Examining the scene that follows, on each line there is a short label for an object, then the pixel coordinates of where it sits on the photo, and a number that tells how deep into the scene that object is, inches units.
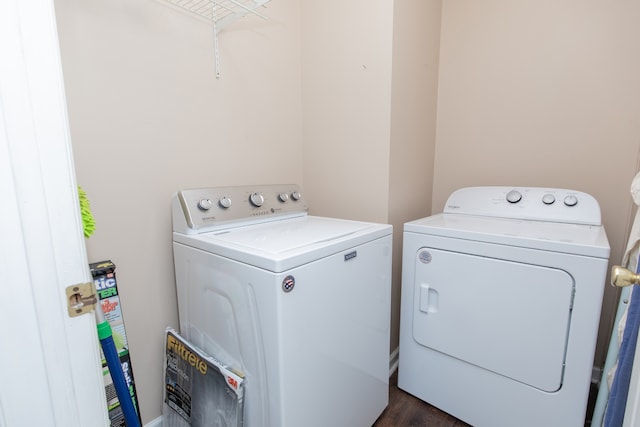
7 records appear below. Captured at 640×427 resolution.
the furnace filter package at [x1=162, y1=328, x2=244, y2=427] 41.3
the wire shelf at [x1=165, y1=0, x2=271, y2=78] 50.6
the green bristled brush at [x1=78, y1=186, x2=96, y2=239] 29.6
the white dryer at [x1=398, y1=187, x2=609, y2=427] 44.6
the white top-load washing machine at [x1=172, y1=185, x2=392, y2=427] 37.2
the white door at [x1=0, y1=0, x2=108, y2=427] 19.3
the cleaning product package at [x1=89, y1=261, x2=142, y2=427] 41.9
